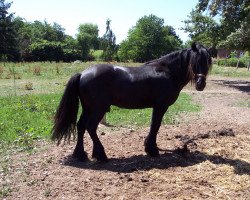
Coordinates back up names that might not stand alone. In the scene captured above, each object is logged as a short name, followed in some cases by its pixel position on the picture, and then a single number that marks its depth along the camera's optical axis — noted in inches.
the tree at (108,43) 2004.2
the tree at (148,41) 2317.9
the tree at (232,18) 679.1
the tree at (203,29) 813.9
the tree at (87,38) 2951.3
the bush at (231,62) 1772.9
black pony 211.6
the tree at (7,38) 1958.4
